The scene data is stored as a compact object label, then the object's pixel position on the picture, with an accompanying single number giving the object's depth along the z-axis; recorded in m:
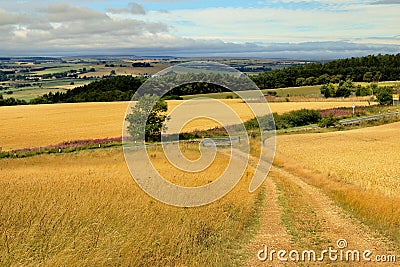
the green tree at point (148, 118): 35.61
